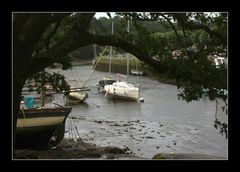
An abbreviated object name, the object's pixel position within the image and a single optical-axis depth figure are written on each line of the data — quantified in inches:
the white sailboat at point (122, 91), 1340.2
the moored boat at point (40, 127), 530.6
